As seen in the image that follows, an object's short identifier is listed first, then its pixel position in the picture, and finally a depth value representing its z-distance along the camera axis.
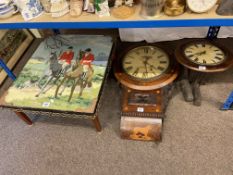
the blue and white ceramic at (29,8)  1.01
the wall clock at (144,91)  1.16
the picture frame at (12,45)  1.73
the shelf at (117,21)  0.88
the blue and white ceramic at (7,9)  1.06
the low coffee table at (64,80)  1.10
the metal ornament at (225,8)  0.84
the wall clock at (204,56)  1.14
